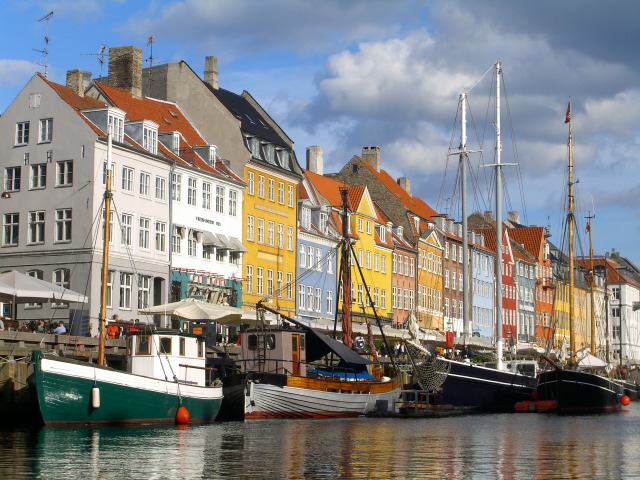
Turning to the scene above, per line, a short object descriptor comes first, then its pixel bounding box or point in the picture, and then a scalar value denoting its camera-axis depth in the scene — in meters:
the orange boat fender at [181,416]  39.31
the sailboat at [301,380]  44.31
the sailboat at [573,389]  61.59
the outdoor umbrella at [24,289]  44.41
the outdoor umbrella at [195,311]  49.75
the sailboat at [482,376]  55.44
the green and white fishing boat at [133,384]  35.76
